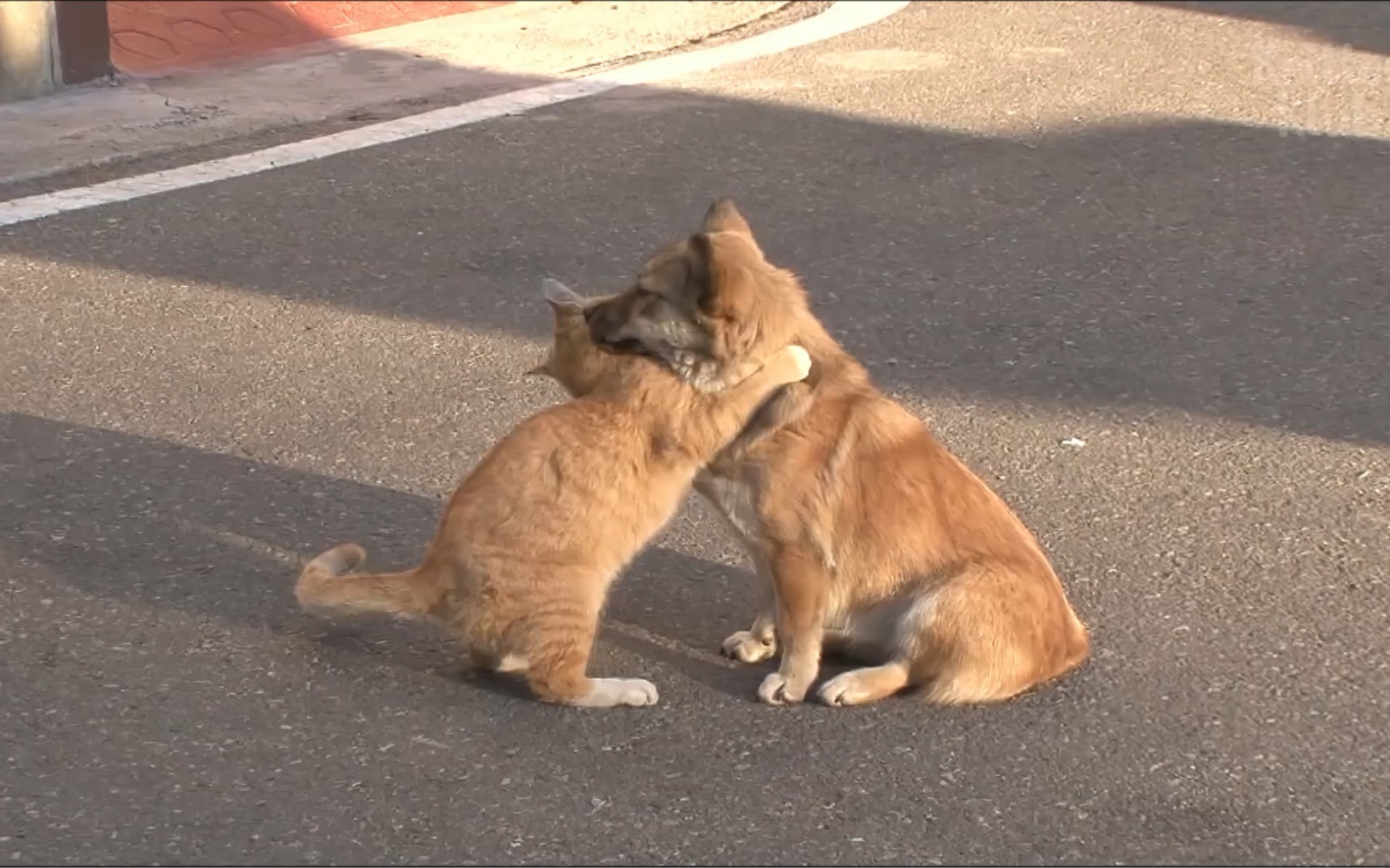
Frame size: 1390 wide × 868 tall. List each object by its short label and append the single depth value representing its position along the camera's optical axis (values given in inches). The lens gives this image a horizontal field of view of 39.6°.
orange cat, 161.5
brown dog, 164.7
